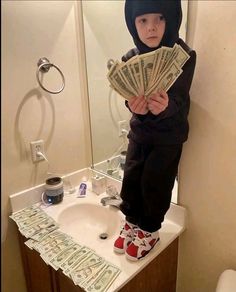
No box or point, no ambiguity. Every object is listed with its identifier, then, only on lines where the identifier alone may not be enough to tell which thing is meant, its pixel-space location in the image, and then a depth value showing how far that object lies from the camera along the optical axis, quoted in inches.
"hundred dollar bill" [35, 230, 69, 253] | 37.4
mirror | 45.3
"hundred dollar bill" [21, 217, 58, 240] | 40.2
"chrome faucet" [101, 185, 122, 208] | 47.0
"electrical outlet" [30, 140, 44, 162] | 45.2
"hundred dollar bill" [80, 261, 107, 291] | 30.6
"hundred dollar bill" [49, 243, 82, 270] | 34.0
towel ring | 42.6
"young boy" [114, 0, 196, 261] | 26.9
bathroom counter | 33.7
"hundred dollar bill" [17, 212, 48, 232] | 41.6
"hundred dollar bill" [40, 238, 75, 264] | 35.4
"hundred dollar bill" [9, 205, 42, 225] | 43.2
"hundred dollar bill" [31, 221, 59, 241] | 39.7
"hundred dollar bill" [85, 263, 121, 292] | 30.1
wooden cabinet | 35.2
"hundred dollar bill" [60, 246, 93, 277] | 33.1
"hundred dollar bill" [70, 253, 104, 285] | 31.5
